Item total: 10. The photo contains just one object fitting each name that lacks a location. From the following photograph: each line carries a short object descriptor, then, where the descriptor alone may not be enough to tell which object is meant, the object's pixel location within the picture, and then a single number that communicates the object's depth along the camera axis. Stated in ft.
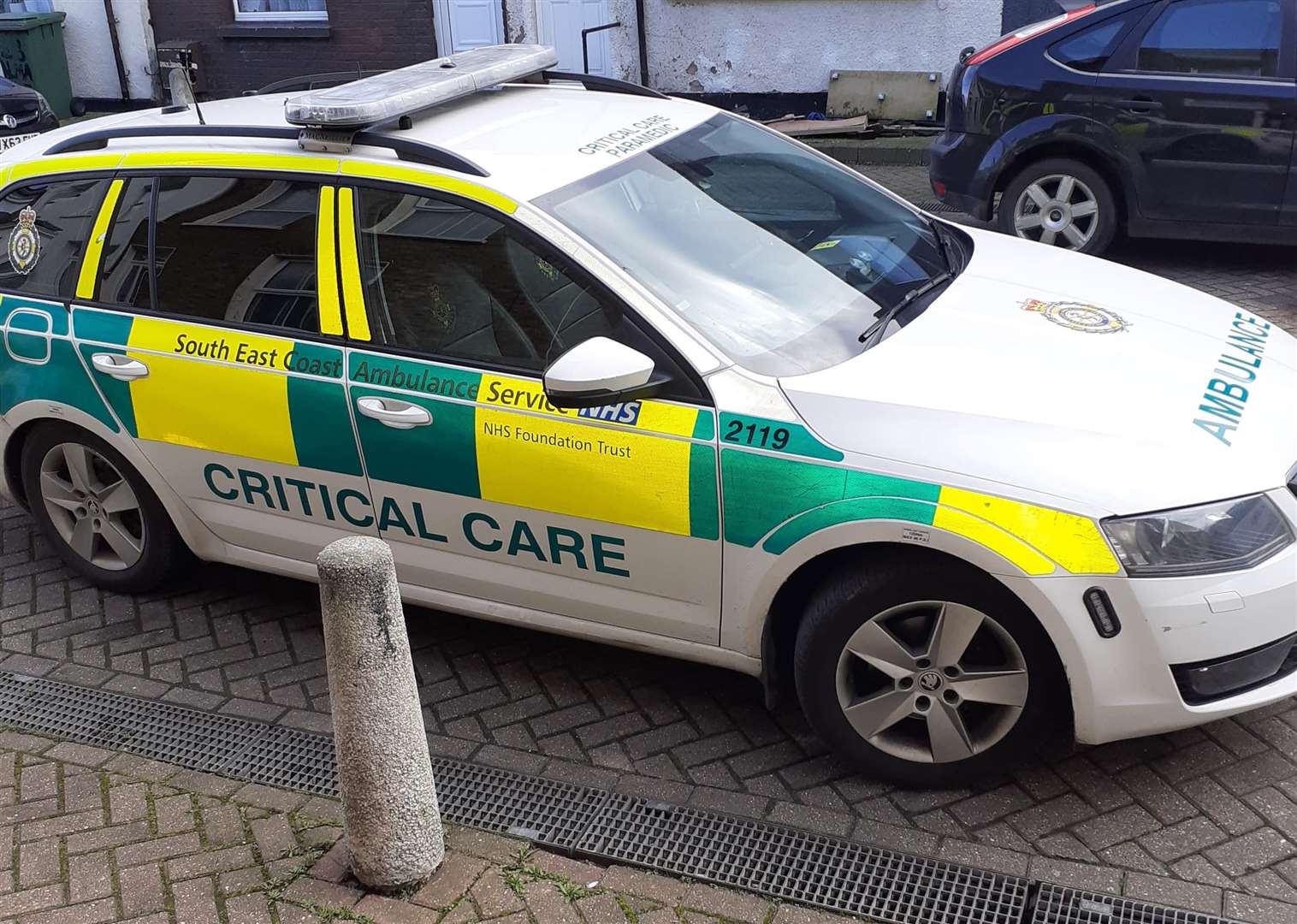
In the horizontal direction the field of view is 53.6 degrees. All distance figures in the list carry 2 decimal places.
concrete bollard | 10.09
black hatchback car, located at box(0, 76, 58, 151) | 37.99
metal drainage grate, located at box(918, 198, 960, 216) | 30.89
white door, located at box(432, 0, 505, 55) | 43.86
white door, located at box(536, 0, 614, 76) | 42.83
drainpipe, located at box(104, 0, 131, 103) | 48.06
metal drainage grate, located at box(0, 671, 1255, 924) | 10.28
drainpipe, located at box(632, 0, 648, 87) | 41.75
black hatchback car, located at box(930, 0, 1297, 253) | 23.48
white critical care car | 10.32
